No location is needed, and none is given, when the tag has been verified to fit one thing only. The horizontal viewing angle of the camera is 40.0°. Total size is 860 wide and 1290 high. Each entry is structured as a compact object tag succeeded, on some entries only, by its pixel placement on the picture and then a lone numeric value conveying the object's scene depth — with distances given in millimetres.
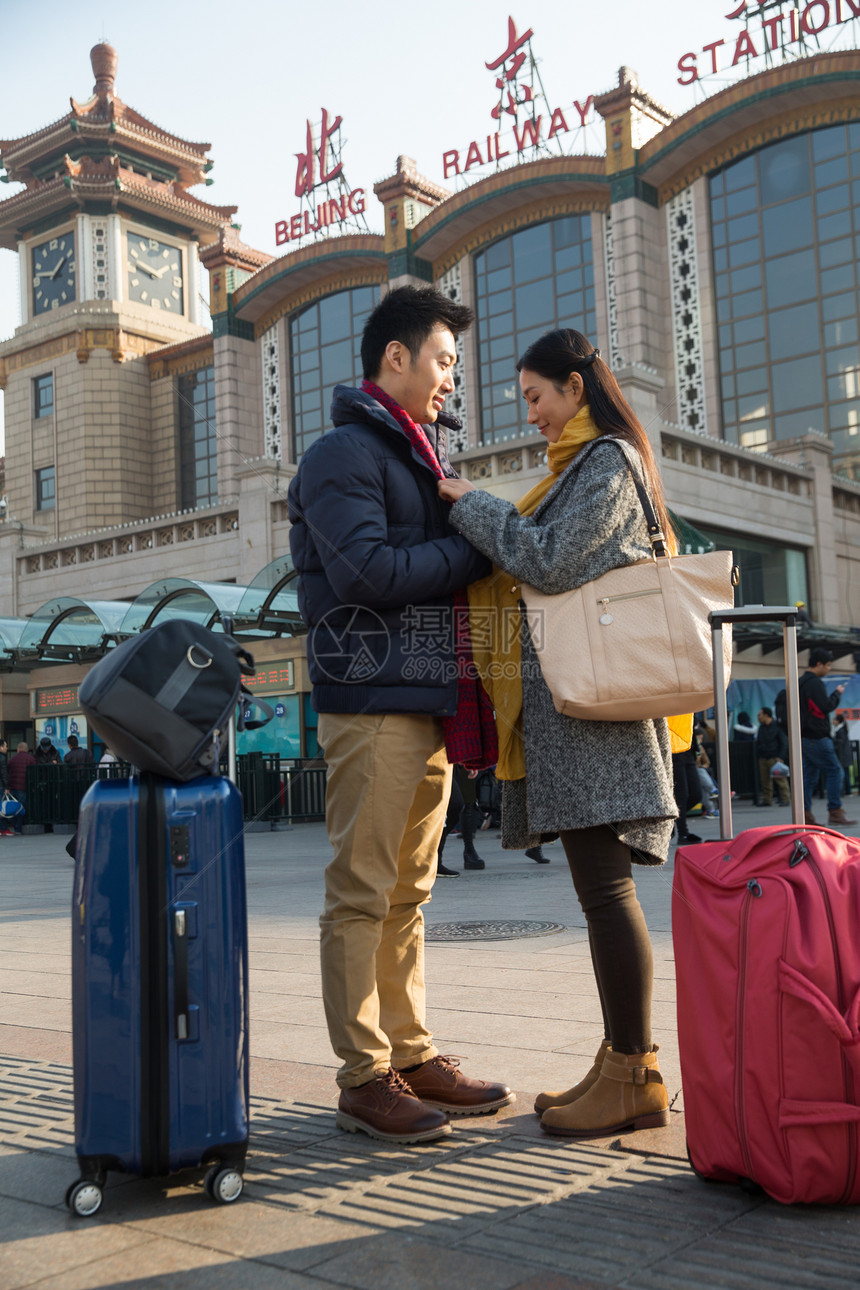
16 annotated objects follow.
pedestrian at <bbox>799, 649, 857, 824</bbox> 12492
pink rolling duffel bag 2264
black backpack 2539
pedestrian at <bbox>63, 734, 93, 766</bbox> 20359
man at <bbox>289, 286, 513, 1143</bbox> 2943
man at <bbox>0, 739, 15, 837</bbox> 20073
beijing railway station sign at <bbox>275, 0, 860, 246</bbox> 30484
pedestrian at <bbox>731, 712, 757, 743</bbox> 20172
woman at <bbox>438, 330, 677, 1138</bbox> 2889
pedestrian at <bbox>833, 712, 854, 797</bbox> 19609
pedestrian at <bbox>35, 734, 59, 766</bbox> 22500
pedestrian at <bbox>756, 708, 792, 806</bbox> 17891
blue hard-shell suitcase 2482
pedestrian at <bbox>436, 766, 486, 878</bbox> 9844
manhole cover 6145
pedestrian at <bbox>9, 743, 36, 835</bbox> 20625
